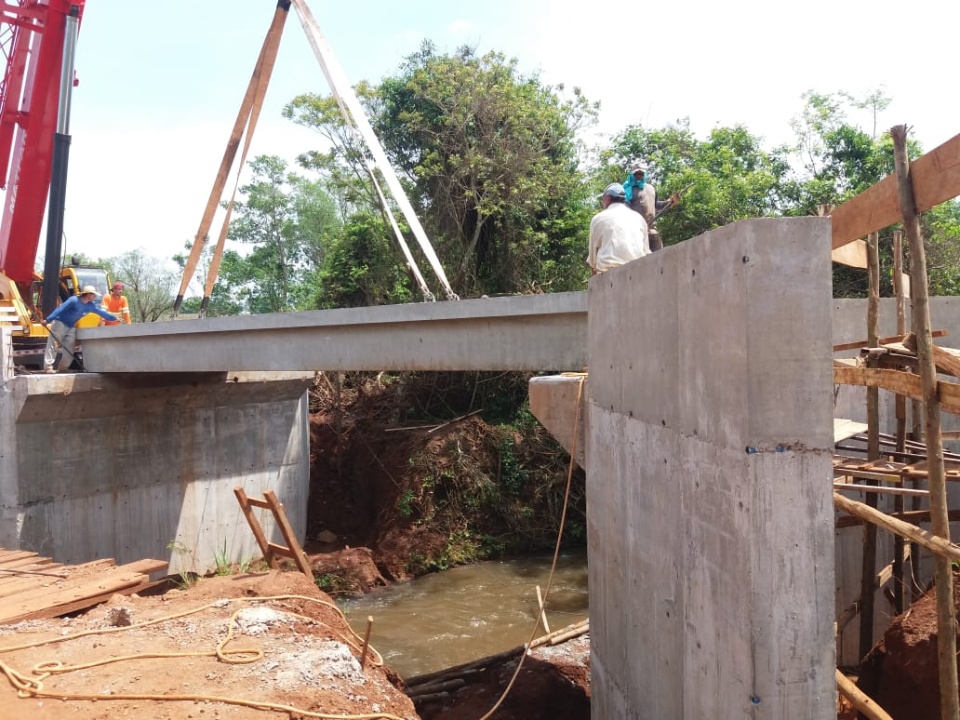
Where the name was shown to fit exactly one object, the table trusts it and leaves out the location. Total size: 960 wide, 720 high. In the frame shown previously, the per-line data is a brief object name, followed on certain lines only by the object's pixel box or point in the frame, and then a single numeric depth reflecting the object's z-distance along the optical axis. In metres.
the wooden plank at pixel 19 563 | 7.76
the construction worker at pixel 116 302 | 15.40
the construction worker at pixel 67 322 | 12.88
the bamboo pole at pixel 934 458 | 3.97
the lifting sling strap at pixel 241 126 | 10.14
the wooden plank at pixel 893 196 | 3.80
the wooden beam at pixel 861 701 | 4.08
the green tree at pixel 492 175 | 19.12
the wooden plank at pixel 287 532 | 7.34
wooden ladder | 7.36
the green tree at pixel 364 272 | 21.02
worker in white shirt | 6.30
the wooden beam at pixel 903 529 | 3.77
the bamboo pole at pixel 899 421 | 6.55
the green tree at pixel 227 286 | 41.81
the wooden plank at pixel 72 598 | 6.12
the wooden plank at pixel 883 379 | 4.41
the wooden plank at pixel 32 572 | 7.29
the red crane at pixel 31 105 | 13.36
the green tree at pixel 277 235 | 40.81
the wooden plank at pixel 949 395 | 3.90
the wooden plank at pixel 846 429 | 6.73
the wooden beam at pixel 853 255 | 6.33
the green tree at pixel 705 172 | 18.28
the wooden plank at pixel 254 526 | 7.69
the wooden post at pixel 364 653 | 5.45
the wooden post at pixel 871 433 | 5.97
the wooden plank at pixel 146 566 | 7.52
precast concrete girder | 7.08
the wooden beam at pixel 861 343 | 6.48
